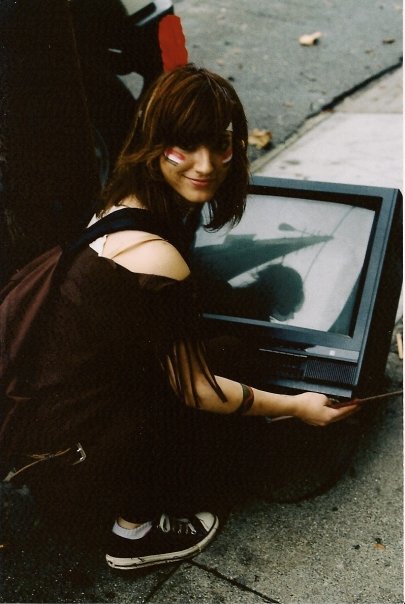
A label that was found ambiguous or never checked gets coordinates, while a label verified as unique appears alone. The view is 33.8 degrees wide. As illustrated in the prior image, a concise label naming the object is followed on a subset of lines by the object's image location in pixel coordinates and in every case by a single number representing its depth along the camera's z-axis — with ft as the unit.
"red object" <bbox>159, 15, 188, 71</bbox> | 7.95
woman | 5.18
